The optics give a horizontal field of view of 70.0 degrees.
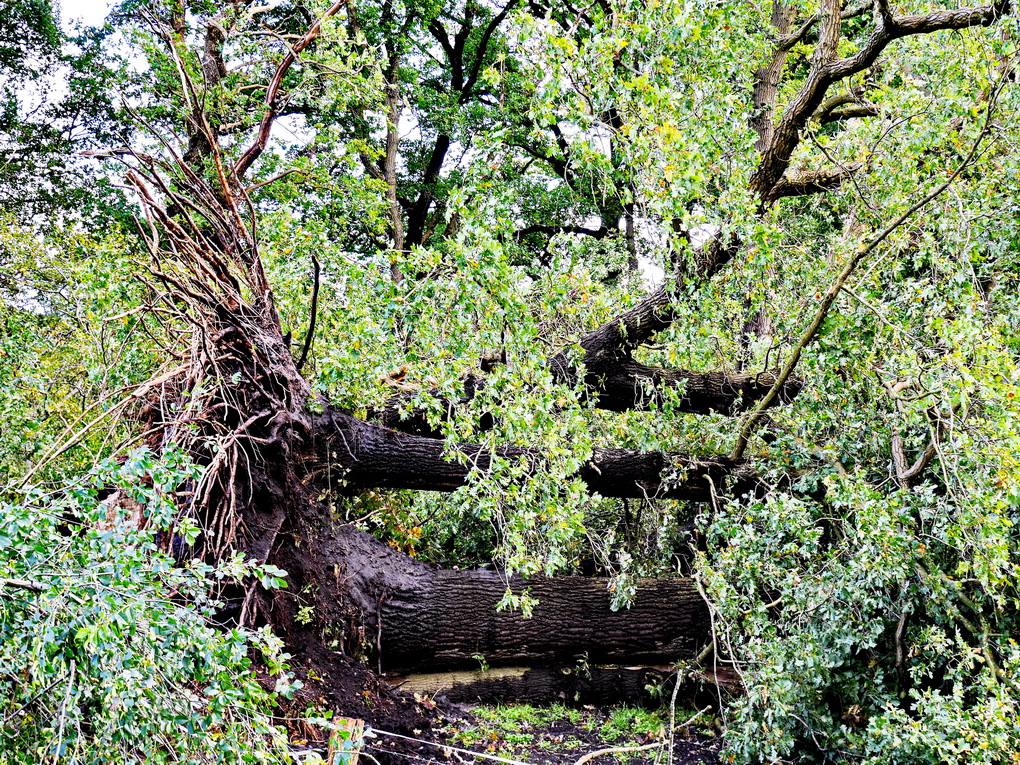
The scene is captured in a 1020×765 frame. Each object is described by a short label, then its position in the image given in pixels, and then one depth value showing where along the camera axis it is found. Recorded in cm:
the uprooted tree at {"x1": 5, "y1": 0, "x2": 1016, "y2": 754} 410
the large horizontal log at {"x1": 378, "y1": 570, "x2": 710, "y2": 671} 553
